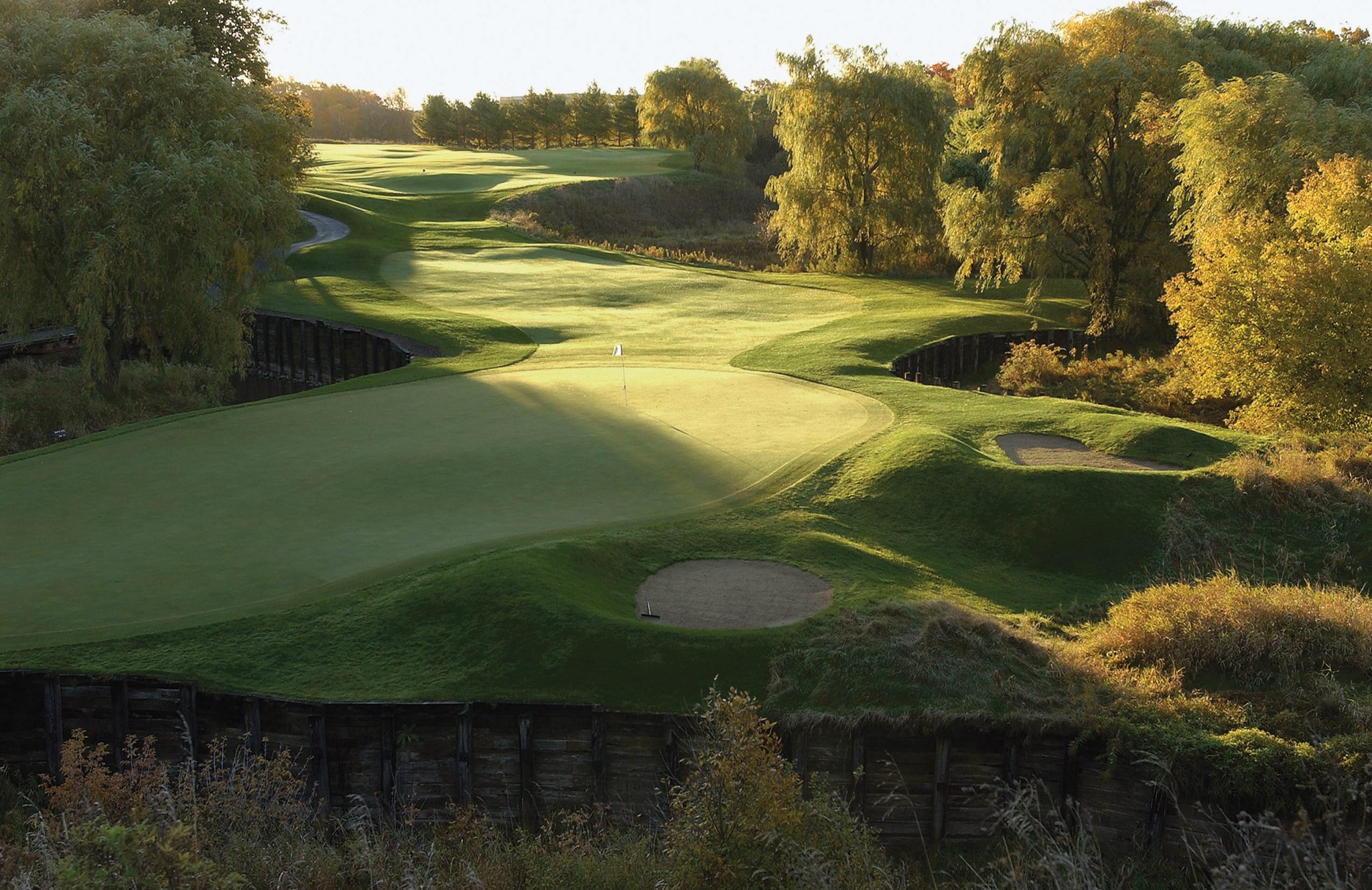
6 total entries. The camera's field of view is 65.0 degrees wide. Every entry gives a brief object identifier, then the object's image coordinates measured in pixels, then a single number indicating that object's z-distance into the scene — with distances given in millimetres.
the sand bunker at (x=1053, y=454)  21062
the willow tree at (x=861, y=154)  50375
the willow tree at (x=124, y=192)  26625
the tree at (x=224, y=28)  44219
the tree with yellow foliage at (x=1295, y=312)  23703
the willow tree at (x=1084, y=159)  38375
